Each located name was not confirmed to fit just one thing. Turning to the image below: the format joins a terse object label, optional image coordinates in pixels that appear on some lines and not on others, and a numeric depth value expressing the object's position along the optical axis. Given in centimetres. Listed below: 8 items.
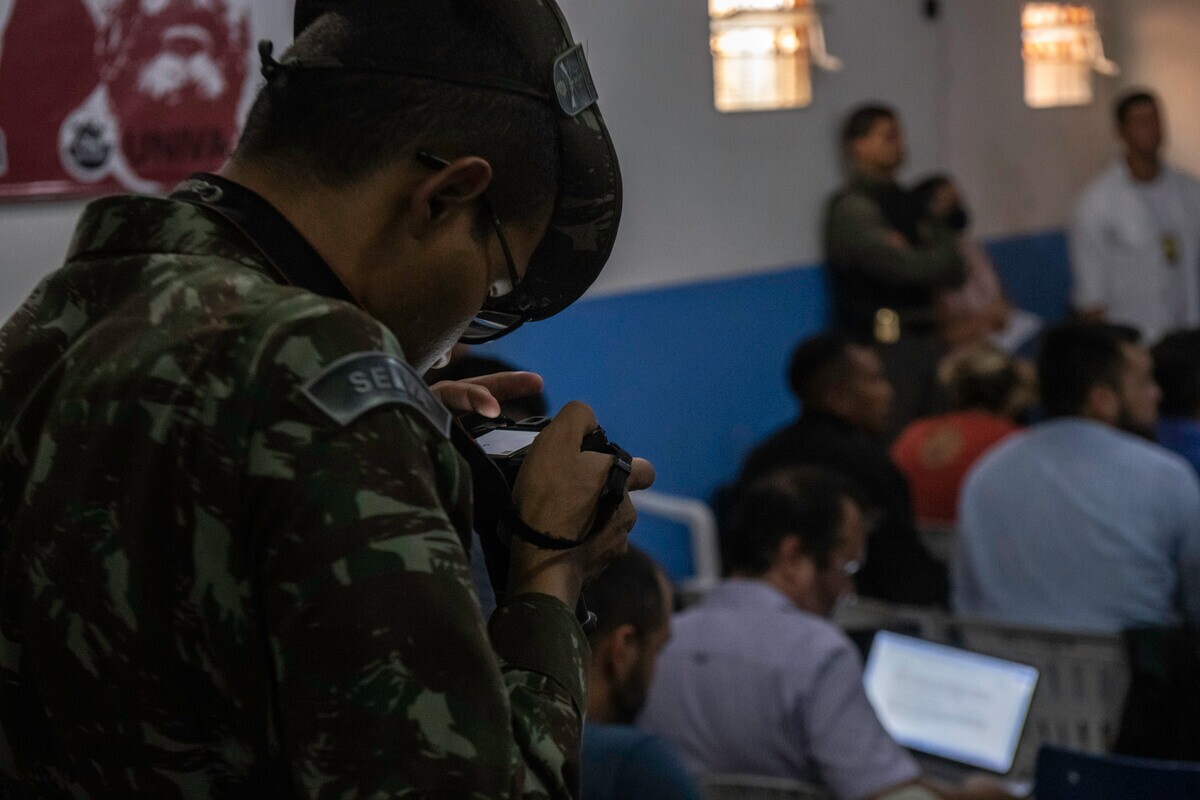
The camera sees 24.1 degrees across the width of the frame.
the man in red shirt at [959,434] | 816
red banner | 582
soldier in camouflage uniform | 137
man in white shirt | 1348
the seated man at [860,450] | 742
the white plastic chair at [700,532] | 779
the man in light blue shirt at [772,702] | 496
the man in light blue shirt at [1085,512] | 636
